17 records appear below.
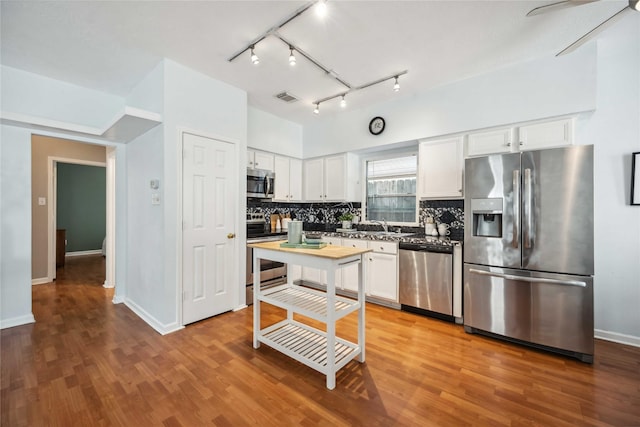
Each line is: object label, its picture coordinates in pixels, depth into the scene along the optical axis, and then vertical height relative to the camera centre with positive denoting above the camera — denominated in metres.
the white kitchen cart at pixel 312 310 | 2.00 -0.79
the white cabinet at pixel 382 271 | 3.46 -0.77
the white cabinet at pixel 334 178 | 4.38 +0.58
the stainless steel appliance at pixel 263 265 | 3.68 -0.77
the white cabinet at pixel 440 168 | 3.26 +0.57
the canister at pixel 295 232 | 2.37 -0.17
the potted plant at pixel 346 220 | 4.55 -0.12
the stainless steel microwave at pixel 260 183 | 3.89 +0.44
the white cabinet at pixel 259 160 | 4.04 +0.83
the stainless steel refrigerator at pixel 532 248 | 2.34 -0.33
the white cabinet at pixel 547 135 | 2.67 +0.81
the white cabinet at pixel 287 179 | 4.50 +0.59
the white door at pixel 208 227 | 3.00 -0.17
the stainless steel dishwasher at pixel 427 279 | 3.06 -0.79
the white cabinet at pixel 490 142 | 2.95 +0.80
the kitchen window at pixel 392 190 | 4.06 +0.37
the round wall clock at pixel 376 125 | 3.91 +1.29
